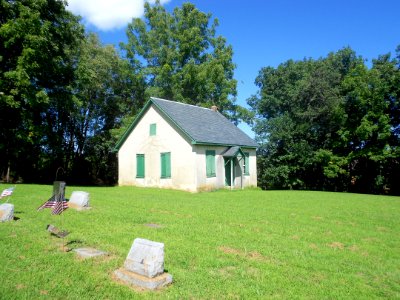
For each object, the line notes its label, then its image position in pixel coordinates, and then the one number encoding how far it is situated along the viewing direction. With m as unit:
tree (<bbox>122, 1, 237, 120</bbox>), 36.97
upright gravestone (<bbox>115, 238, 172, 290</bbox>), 5.00
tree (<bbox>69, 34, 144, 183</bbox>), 35.59
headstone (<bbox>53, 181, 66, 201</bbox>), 11.45
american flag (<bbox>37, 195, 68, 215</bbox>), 10.62
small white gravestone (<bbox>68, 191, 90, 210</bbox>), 11.49
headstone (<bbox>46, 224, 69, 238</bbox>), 7.66
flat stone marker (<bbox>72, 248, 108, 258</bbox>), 6.23
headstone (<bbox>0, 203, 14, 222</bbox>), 9.11
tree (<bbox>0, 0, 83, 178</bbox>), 21.17
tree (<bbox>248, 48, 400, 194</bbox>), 30.09
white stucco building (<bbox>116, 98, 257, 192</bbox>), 21.81
